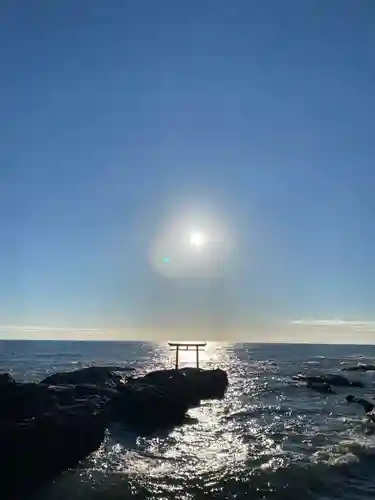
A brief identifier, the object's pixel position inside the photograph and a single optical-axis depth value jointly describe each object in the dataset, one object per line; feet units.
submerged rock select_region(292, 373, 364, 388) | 217.56
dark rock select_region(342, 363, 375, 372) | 313.12
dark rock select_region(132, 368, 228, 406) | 149.23
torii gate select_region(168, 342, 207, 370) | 198.43
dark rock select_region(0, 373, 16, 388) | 95.15
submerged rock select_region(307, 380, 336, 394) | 189.78
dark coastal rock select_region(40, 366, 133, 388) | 156.25
